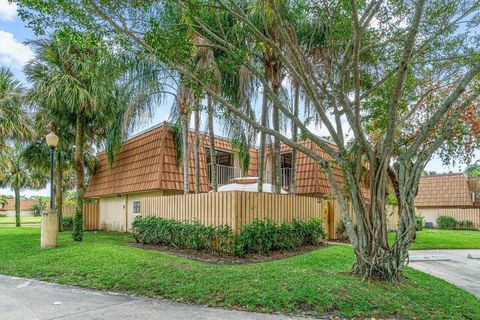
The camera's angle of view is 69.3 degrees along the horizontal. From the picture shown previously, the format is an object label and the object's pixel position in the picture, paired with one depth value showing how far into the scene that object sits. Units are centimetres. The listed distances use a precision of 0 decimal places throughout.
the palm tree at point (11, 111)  1698
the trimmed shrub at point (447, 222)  2656
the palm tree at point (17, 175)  1952
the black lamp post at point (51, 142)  1112
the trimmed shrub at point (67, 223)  1964
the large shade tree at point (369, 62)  609
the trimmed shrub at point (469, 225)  2578
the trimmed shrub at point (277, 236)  916
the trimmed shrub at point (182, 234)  933
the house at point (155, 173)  1534
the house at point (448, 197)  2717
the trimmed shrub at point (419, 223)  2062
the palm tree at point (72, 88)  1254
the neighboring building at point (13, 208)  6174
